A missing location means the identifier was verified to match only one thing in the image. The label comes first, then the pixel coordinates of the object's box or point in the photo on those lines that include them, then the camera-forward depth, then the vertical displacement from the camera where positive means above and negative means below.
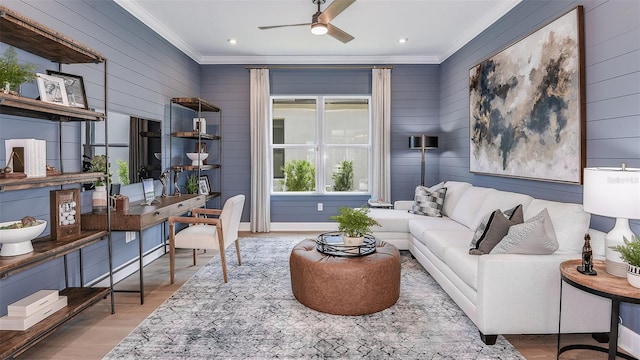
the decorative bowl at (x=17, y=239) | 2.06 -0.39
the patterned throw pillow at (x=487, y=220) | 2.90 -0.40
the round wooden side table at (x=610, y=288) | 1.75 -0.60
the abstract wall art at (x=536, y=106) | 2.80 +0.62
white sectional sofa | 2.30 -0.79
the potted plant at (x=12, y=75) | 2.01 +0.58
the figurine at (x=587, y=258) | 2.00 -0.49
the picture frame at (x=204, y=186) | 5.28 -0.20
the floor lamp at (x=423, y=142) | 5.49 +0.46
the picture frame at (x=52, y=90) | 2.35 +0.57
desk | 2.95 -0.40
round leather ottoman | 2.74 -0.87
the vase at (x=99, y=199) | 3.05 -0.22
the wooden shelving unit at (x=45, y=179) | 1.97 -0.04
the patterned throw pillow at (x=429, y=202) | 4.64 -0.40
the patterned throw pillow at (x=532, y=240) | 2.39 -0.47
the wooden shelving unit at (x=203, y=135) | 4.83 +0.54
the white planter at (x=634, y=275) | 1.79 -0.53
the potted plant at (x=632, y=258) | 1.80 -0.45
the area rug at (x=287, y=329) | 2.28 -1.15
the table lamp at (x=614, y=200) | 1.89 -0.16
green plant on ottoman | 3.06 -0.46
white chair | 3.56 -0.63
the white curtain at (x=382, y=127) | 5.92 +0.75
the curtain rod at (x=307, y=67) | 5.89 +1.76
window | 6.18 +0.49
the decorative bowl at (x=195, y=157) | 5.11 +0.23
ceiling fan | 3.07 +1.45
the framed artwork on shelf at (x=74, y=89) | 2.64 +0.65
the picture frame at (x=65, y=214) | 2.51 -0.30
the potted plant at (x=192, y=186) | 5.16 -0.19
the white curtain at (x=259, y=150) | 5.92 +0.38
